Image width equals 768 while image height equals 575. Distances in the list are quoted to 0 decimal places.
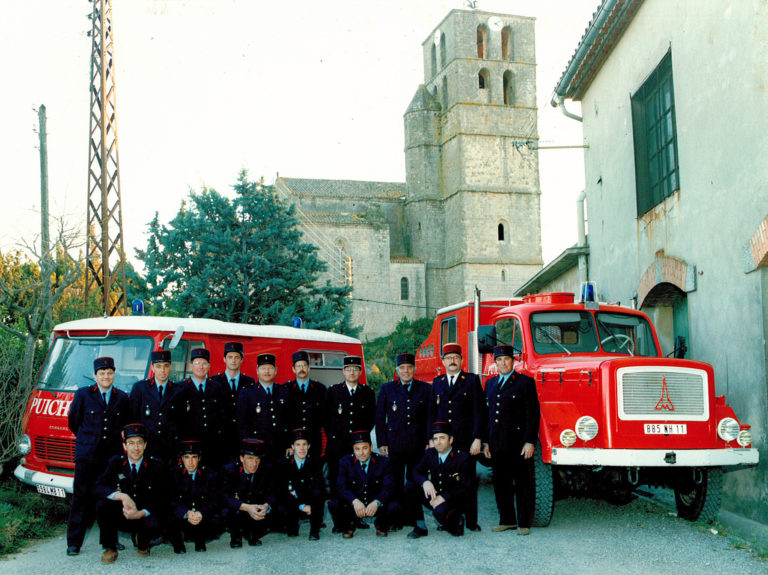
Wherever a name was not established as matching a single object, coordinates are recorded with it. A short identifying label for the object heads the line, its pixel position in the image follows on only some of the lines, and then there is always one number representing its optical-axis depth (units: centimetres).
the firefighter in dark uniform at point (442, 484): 719
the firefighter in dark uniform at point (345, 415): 854
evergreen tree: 2431
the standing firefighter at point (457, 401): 793
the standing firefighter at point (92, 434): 675
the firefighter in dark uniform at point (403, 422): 813
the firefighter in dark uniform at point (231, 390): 805
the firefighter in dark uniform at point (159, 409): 740
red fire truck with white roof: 797
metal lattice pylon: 1784
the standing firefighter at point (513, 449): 724
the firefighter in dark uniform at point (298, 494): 729
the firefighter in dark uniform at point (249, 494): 696
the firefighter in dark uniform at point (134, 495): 655
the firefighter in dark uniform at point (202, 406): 768
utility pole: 1480
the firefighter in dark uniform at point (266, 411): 795
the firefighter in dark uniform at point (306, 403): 834
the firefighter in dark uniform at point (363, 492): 730
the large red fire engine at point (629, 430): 684
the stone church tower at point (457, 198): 5309
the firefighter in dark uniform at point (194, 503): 671
